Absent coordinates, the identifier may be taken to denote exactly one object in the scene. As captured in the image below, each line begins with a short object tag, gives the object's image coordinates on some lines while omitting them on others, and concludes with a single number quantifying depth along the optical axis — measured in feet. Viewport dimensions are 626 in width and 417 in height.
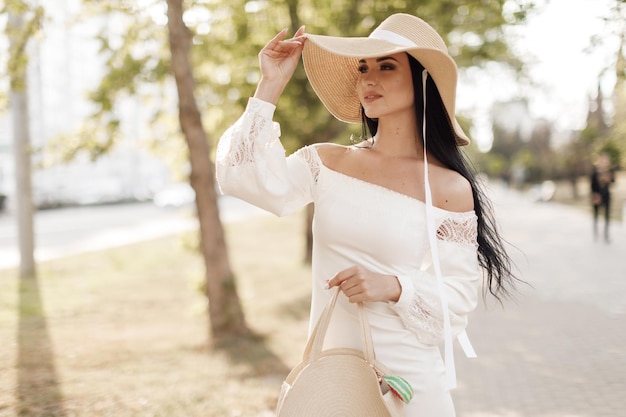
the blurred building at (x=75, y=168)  175.71
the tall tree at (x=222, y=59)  26.02
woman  7.29
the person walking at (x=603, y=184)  56.67
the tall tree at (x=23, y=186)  46.21
